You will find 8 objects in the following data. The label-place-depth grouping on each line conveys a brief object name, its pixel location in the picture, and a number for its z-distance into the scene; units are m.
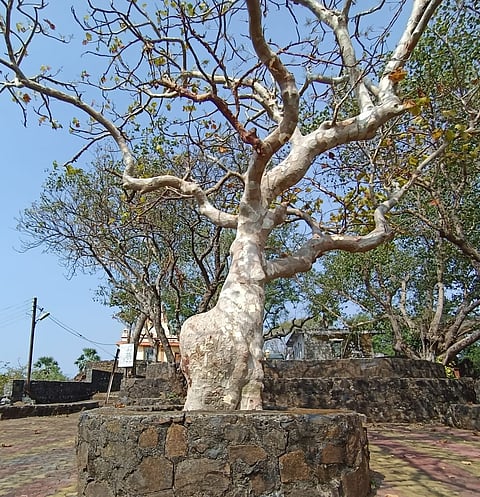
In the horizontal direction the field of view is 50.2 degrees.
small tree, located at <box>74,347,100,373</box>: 31.11
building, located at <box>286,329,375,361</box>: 23.02
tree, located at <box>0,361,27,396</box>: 19.49
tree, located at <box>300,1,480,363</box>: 8.81
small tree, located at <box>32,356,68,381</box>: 25.14
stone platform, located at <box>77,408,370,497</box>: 3.28
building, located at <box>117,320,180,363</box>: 28.02
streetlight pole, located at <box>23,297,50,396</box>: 17.54
